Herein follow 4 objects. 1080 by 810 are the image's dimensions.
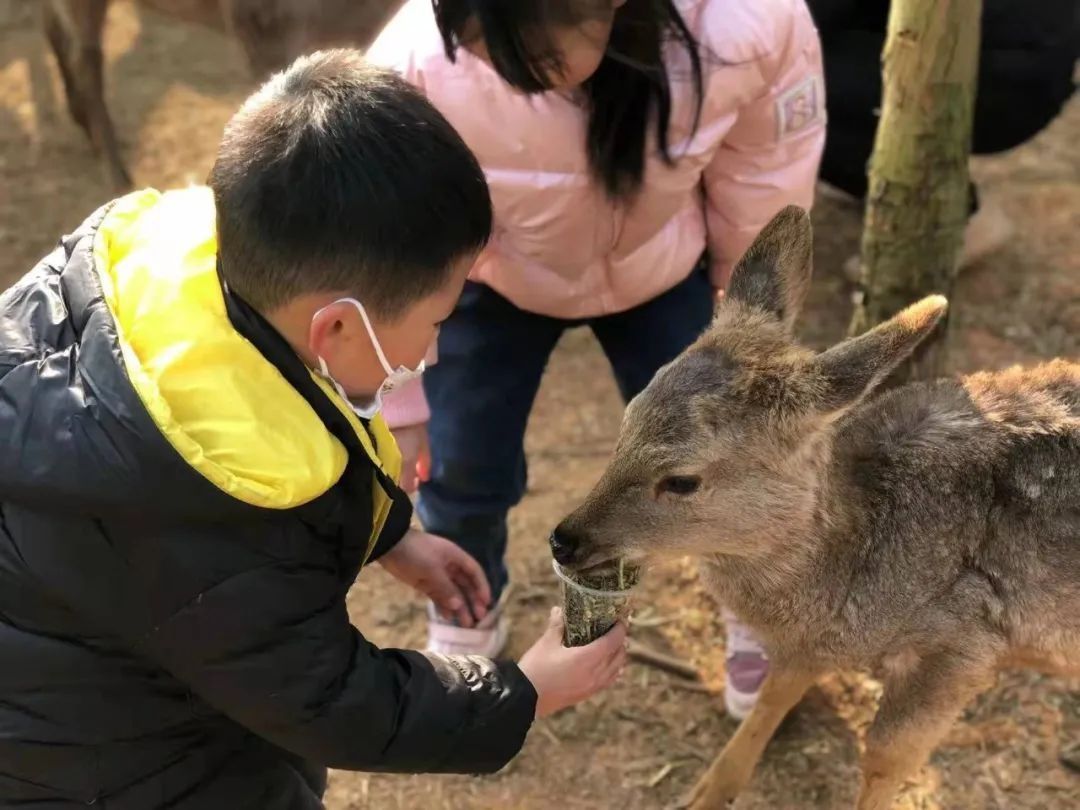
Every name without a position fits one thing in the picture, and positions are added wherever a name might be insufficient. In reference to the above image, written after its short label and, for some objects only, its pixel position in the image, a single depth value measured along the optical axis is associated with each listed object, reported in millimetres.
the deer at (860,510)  2186
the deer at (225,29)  4992
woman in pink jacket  2246
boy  1614
